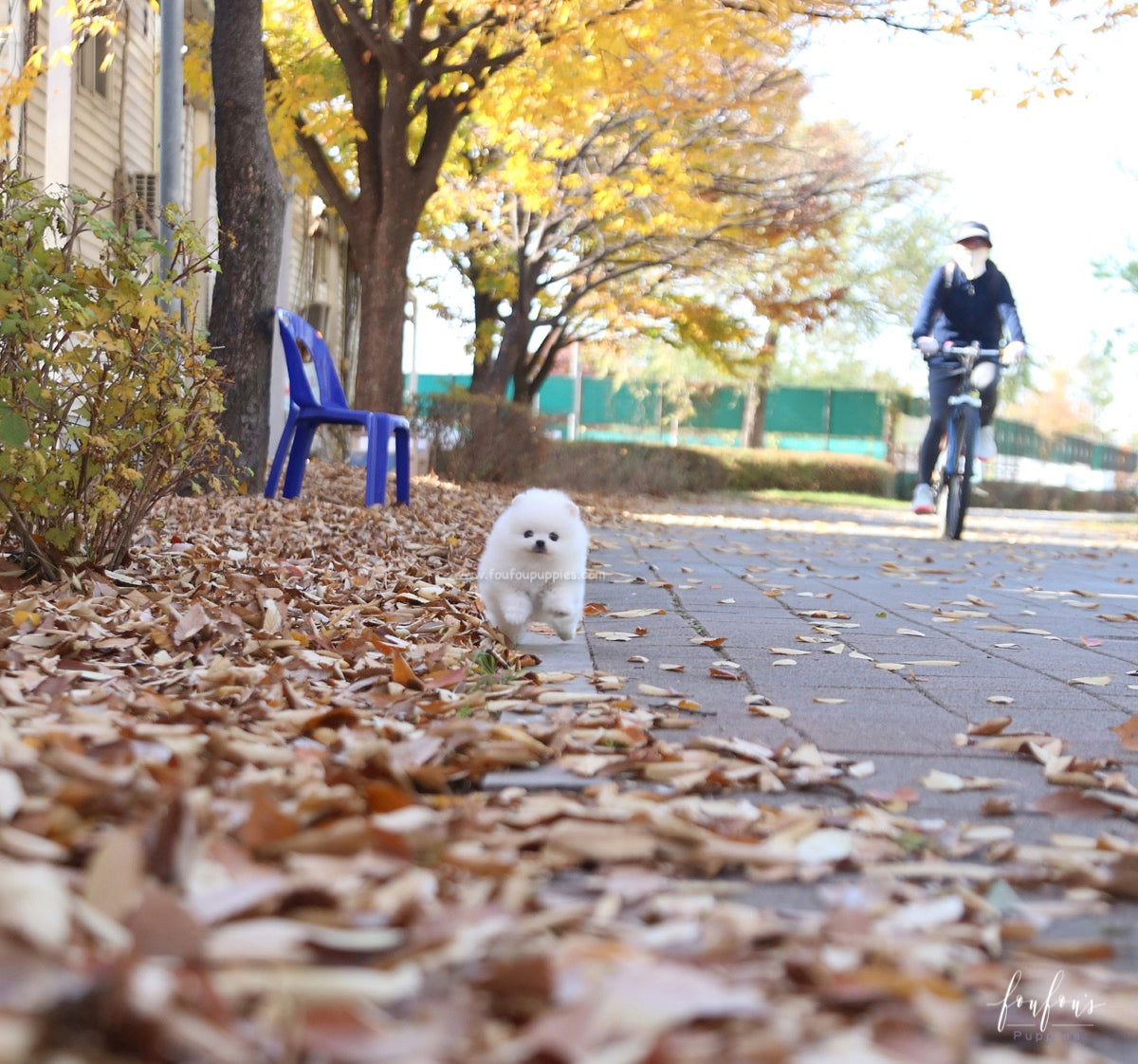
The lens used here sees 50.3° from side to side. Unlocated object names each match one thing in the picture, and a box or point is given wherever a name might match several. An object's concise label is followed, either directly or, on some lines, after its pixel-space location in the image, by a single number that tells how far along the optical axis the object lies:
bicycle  9.05
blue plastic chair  8.11
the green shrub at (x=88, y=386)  3.97
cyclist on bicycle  9.16
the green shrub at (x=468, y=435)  12.68
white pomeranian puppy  3.94
